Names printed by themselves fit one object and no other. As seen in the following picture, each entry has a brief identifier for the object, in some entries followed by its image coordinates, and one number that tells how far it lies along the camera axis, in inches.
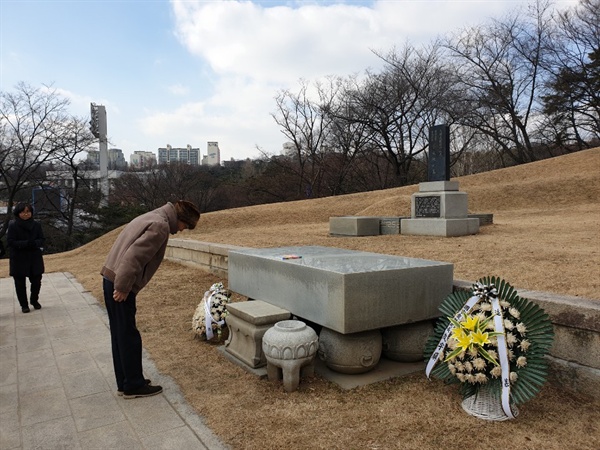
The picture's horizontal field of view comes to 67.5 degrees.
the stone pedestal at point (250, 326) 144.3
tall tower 1123.0
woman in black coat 238.2
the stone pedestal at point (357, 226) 409.7
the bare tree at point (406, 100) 1128.8
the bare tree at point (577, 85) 1063.6
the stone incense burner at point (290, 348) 127.3
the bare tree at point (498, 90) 1143.0
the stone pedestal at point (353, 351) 136.6
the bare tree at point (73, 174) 948.6
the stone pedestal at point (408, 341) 145.9
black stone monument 400.8
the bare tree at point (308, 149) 1344.7
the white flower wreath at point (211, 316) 177.2
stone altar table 130.1
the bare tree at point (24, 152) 899.4
